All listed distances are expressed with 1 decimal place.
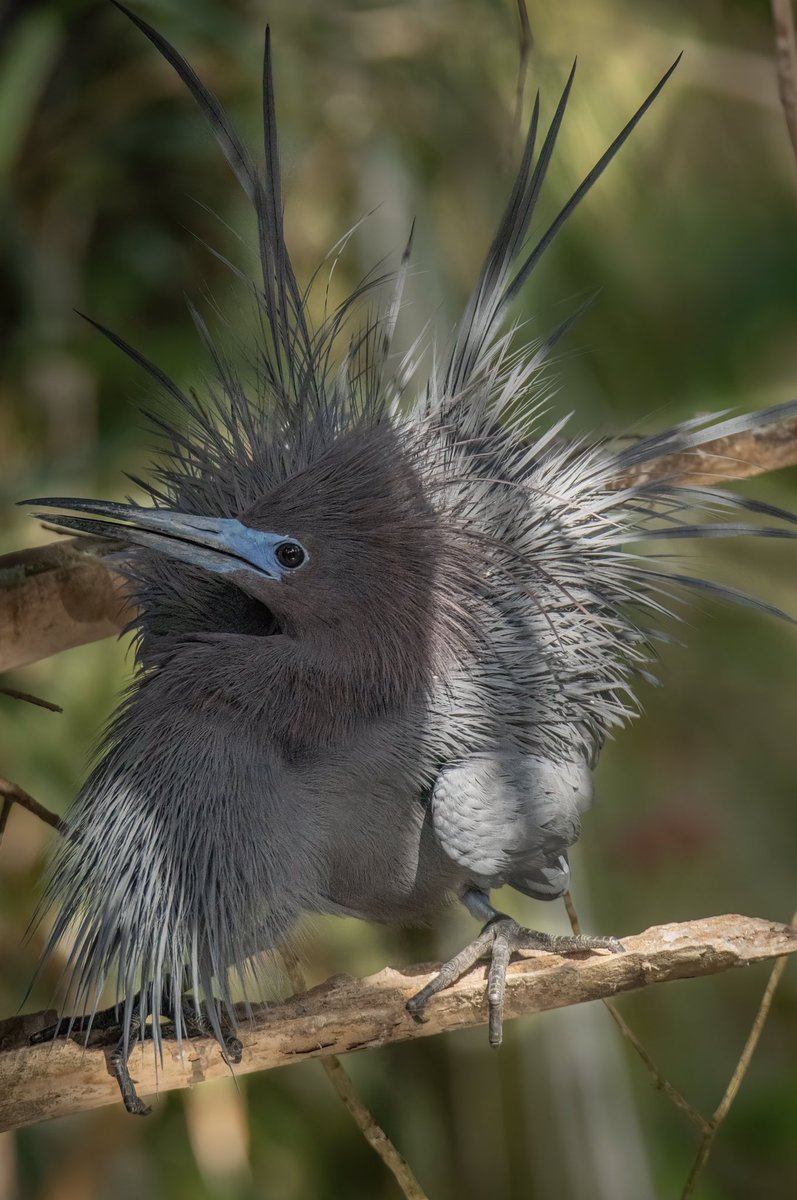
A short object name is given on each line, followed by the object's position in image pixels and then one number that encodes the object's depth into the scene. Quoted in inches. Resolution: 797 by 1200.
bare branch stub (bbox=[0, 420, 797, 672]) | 247.3
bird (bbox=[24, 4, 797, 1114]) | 243.8
